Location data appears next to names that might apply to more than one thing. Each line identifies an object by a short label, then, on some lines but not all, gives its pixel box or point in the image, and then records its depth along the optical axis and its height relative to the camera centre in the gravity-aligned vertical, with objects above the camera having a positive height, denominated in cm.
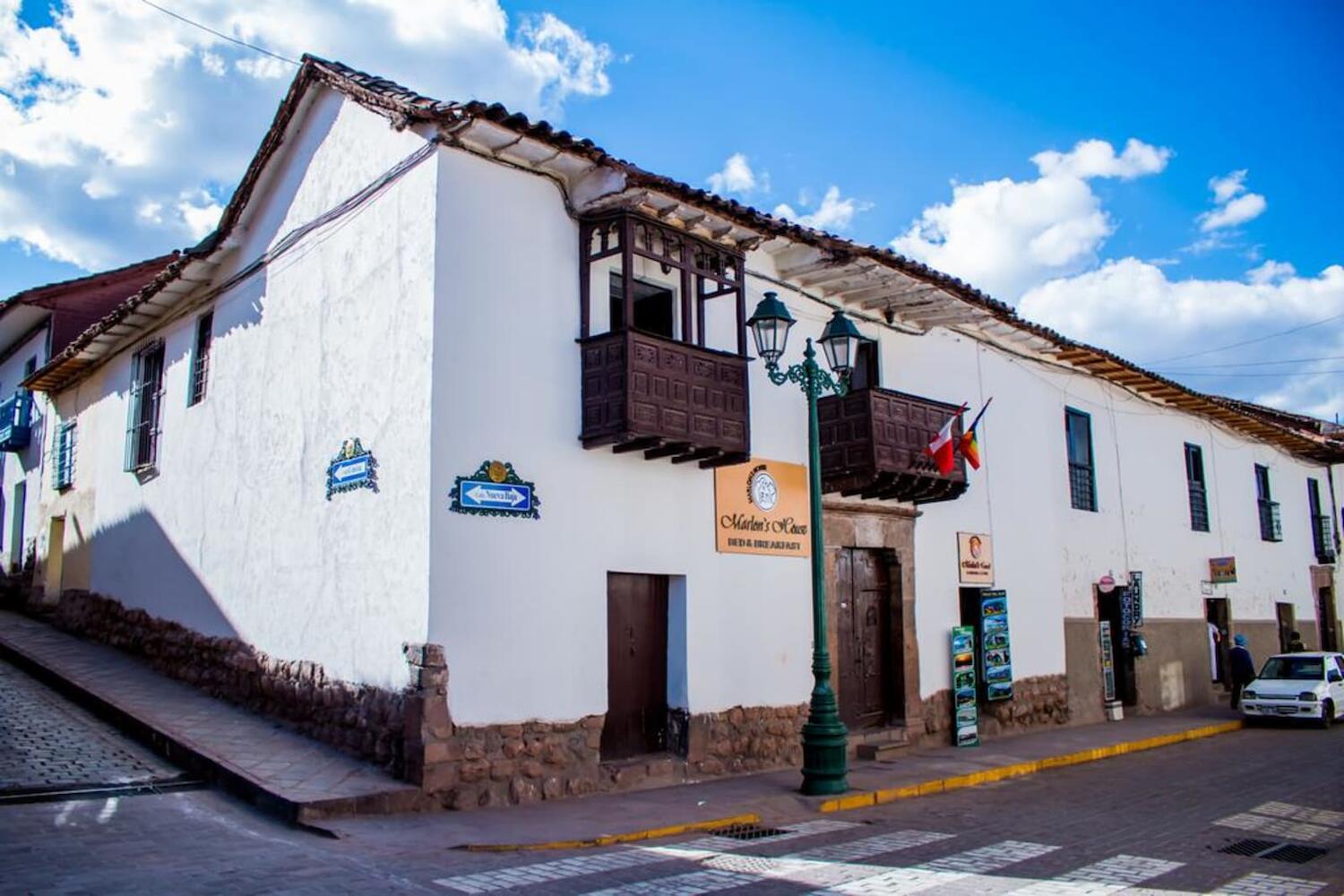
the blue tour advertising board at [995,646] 1431 -50
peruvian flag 1257 +193
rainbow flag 1297 +203
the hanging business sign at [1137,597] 1797 +20
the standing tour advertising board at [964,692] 1363 -106
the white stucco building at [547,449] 924 +179
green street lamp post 955 +26
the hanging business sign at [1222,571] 2023 +69
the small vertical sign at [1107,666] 1730 -96
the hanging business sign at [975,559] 1435 +71
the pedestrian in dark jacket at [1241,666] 1858 -106
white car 1667 -136
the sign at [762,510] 1125 +115
